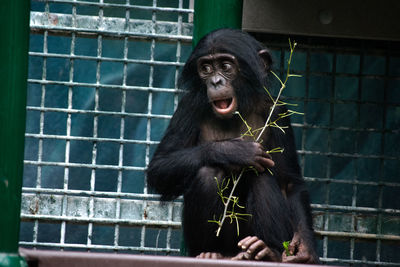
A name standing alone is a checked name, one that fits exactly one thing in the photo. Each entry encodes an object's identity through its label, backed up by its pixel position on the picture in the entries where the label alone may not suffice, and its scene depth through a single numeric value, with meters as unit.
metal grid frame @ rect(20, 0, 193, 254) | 9.03
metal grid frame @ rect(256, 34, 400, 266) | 9.25
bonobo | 7.28
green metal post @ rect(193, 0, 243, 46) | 8.03
